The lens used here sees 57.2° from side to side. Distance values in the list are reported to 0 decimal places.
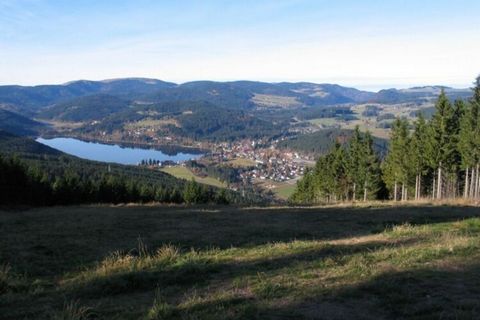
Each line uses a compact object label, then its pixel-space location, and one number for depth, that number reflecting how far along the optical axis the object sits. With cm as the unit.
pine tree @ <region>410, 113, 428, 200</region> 5141
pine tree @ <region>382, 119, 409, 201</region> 5471
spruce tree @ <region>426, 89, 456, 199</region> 4706
